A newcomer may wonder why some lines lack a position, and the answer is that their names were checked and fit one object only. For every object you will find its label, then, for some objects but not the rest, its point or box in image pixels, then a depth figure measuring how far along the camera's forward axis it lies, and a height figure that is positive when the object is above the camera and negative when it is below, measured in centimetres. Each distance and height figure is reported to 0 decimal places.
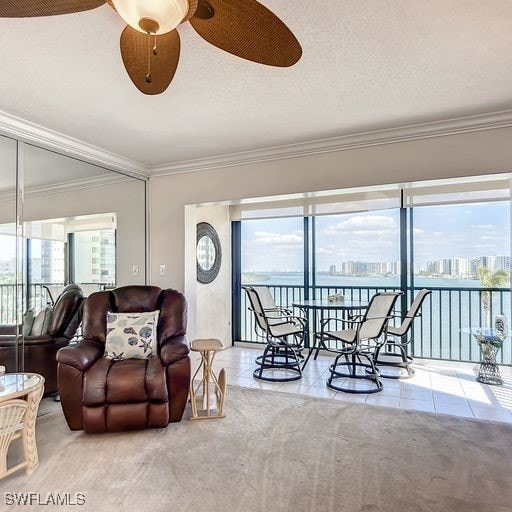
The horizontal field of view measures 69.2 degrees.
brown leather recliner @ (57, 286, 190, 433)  274 -96
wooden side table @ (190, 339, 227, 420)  309 -108
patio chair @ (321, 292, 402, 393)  384 -82
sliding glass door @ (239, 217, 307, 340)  577 +1
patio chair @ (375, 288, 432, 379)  422 -106
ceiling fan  122 +86
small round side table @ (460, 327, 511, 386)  393 -100
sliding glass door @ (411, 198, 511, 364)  462 -15
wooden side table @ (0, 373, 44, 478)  213 -93
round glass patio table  413 -53
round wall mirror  523 +10
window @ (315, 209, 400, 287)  514 +15
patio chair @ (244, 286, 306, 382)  428 -100
